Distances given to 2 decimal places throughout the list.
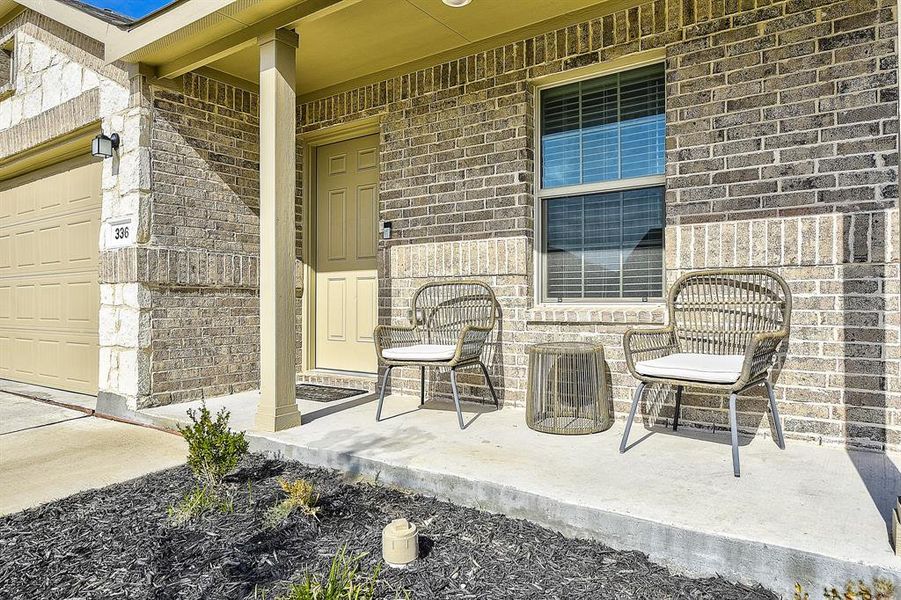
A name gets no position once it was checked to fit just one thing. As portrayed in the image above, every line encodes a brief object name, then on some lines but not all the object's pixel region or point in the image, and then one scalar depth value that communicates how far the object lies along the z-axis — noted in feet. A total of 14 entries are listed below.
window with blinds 11.16
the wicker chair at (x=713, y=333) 8.35
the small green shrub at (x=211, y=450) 8.16
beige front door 15.24
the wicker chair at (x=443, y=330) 10.81
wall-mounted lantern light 13.32
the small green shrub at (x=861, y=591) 5.09
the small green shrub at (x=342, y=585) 5.02
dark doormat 13.73
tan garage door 15.26
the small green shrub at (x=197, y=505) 7.41
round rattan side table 10.30
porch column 10.70
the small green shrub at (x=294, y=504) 7.31
